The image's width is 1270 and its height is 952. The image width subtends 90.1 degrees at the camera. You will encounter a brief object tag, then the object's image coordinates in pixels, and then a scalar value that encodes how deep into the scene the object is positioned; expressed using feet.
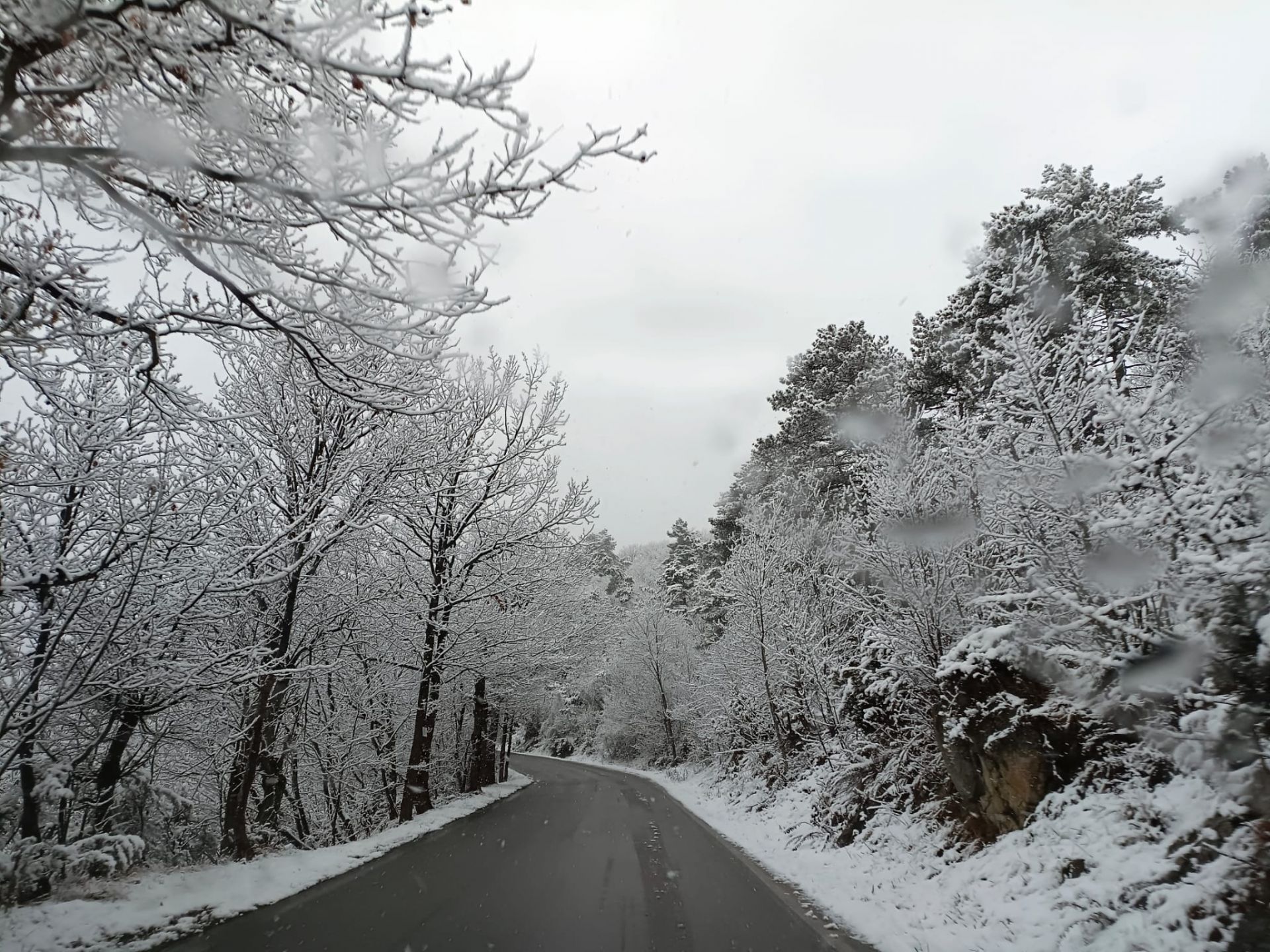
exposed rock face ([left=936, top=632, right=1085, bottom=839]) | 21.58
